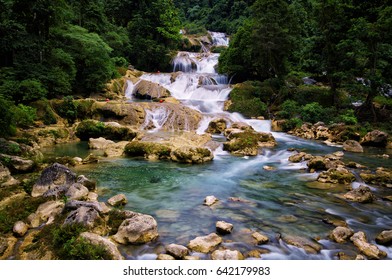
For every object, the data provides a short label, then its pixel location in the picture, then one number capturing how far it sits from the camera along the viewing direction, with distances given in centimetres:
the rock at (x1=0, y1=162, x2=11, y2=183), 880
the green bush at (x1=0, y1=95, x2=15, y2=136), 1280
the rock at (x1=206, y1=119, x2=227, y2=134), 2002
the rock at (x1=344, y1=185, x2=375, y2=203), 863
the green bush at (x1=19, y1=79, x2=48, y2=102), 1733
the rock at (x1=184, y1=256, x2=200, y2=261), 548
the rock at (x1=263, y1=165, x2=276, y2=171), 1240
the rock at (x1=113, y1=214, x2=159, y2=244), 601
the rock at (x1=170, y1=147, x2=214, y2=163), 1297
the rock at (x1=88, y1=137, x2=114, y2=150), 1518
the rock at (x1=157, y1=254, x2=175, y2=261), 541
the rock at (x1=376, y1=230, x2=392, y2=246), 624
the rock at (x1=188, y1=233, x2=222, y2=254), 580
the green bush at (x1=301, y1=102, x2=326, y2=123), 2192
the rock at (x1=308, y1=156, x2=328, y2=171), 1186
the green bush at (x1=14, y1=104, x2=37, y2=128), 1513
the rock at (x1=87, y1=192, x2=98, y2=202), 807
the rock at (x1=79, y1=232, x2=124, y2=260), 516
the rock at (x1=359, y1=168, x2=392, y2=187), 1038
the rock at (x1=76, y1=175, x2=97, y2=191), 880
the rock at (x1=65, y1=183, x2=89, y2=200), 773
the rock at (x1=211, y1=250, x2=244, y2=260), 538
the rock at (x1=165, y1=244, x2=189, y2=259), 552
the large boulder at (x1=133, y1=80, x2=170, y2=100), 2689
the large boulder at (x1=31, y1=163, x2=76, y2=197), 828
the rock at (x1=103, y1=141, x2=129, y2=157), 1390
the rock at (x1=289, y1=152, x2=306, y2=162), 1349
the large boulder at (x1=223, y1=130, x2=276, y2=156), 1498
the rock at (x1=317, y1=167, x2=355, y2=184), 1035
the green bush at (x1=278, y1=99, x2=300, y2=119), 2292
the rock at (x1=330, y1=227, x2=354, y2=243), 629
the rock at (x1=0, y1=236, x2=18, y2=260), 546
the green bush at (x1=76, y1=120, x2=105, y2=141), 1722
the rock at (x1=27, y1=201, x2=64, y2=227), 668
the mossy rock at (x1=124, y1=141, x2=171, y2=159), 1361
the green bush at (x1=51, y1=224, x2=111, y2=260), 500
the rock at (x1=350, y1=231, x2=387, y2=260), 575
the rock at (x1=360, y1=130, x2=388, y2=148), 1744
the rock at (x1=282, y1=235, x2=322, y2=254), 598
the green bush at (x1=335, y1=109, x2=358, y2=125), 2027
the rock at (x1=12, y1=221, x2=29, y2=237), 617
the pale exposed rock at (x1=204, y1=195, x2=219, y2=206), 827
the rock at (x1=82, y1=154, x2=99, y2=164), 1232
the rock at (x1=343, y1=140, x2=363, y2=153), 1593
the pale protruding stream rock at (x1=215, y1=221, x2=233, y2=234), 654
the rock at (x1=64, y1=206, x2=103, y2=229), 595
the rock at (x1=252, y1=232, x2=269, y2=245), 616
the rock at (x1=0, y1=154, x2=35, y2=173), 1001
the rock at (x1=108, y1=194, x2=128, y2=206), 797
